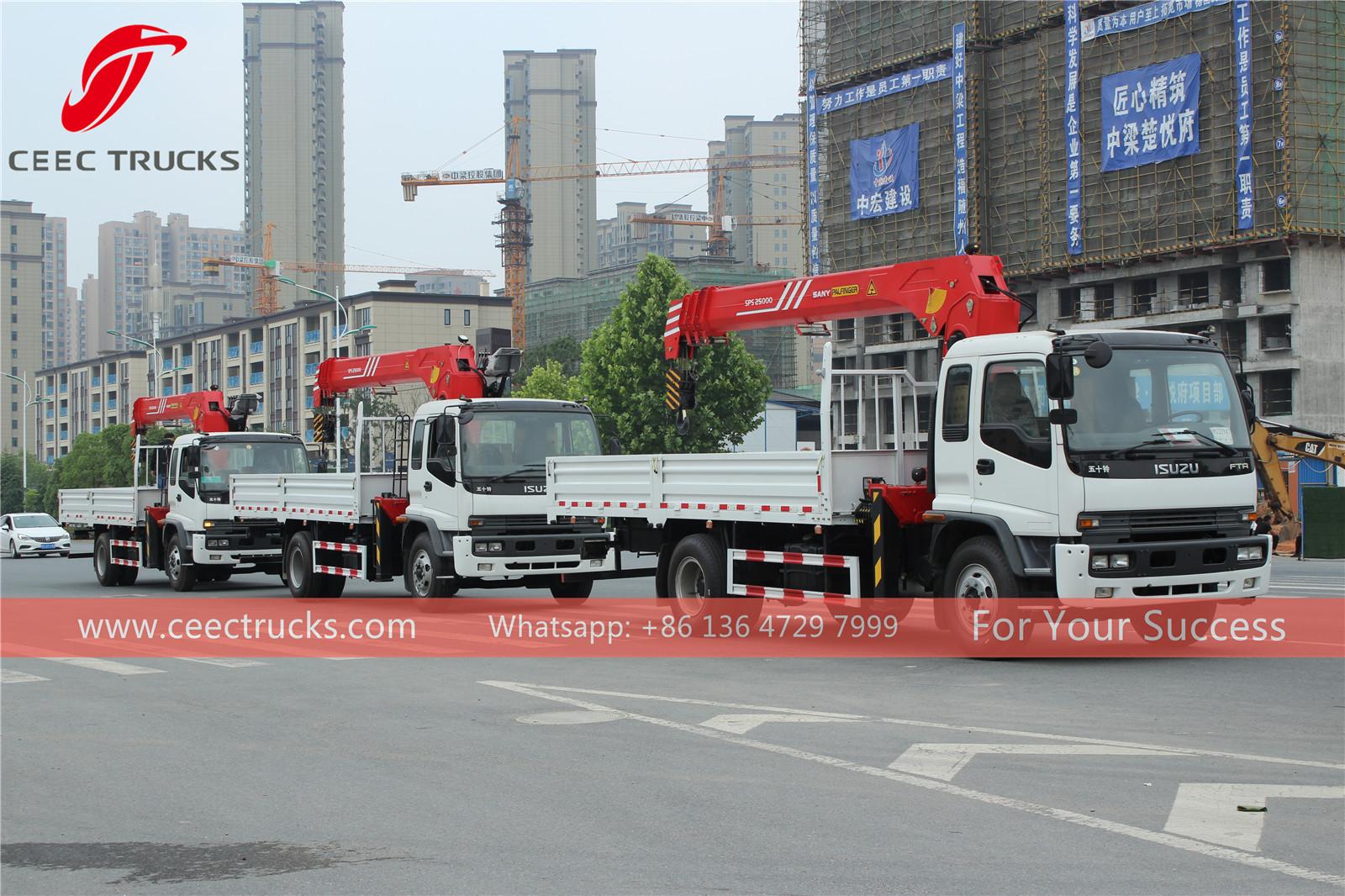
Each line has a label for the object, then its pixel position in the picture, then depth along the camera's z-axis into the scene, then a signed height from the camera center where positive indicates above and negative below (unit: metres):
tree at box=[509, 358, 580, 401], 68.25 +3.57
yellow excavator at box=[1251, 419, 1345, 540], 26.05 +0.07
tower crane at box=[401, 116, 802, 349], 135.38 +22.84
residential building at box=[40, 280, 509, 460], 105.69 +9.09
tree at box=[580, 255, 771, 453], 53.53 +2.88
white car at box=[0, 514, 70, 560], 42.22 -2.13
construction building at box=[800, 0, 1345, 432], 57.31 +12.06
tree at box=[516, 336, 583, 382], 104.69 +7.40
